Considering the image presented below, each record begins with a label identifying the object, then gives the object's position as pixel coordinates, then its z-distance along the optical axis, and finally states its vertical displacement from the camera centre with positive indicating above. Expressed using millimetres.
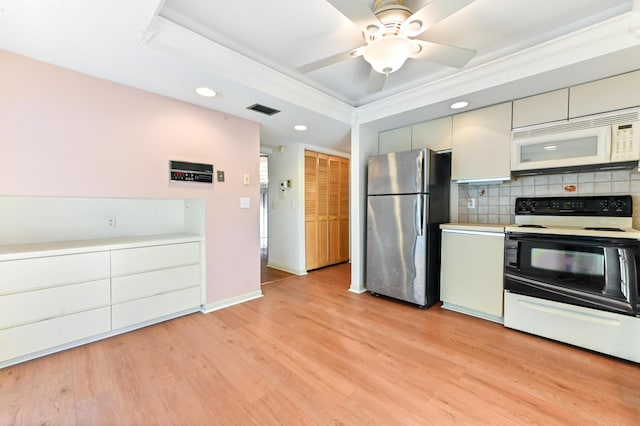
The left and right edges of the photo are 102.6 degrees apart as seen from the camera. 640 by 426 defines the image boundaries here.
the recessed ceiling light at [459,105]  2543 +1042
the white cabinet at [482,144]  2518 +661
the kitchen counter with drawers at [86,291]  1838 -693
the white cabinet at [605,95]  1960 +907
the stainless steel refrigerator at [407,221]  2773 -150
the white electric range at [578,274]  1852 -530
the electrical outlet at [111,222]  2664 -141
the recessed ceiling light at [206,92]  2307 +1072
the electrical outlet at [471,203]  2969 +58
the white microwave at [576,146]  1974 +523
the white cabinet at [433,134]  2891 +865
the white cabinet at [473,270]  2449 -630
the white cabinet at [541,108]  2232 +905
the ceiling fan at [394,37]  1378 +1052
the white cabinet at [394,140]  3244 +893
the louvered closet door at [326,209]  4395 -17
